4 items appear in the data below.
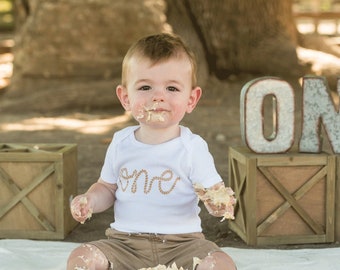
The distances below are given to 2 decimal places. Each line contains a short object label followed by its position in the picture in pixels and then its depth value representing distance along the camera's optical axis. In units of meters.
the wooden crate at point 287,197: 3.67
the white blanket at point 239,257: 3.24
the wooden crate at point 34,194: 3.77
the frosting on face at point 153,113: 2.66
